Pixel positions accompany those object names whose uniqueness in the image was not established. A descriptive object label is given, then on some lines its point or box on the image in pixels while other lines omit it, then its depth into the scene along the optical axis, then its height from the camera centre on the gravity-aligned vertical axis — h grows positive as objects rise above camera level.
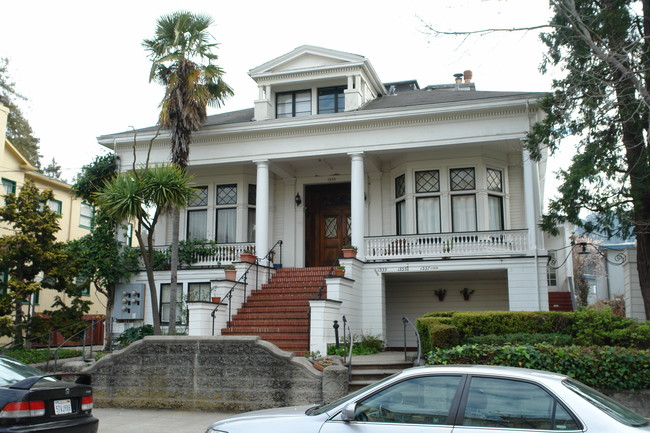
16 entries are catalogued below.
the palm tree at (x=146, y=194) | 15.36 +2.84
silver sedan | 4.60 -0.83
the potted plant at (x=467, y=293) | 18.95 +0.34
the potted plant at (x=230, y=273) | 17.13 +0.90
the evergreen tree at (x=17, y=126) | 40.38 +12.28
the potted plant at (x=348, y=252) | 17.28 +1.49
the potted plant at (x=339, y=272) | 16.23 +0.87
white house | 17.42 +3.76
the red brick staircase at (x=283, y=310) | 15.13 -0.15
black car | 6.86 -1.16
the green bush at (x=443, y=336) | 10.83 -0.57
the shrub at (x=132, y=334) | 17.73 -0.87
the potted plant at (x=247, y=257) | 17.83 +1.41
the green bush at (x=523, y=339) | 10.96 -0.65
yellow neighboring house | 25.33 +5.07
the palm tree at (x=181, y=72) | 17.78 +6.96
